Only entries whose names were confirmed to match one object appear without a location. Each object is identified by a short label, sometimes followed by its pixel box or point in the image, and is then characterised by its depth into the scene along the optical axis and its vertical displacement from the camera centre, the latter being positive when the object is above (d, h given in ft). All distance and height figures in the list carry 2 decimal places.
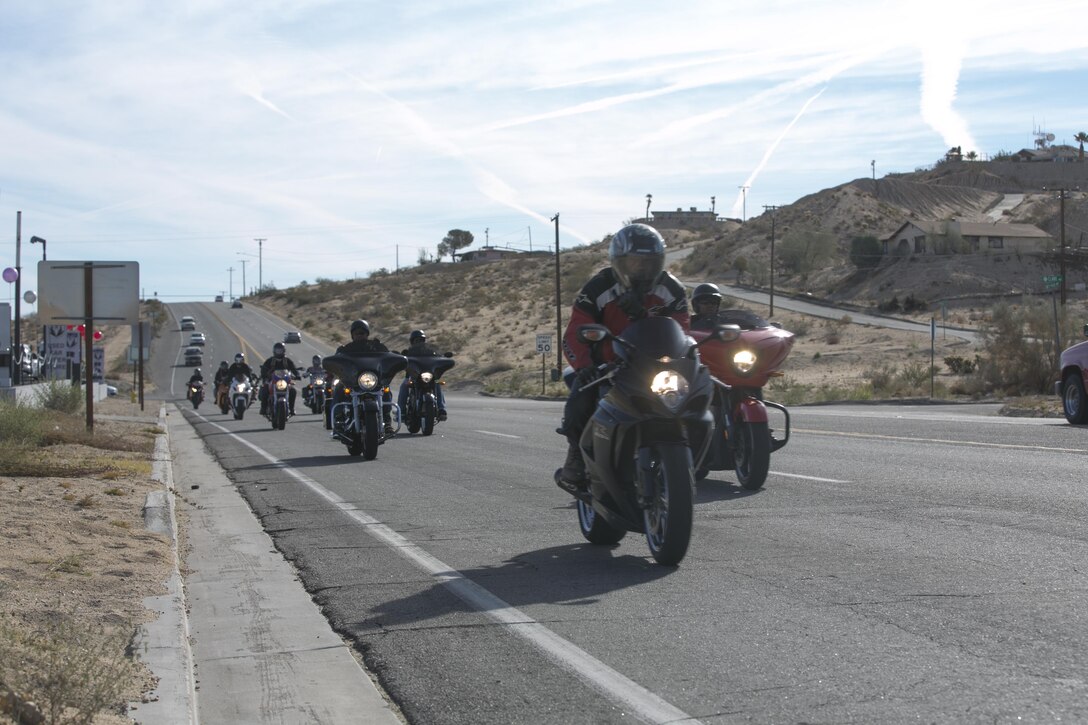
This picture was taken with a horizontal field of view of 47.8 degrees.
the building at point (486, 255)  595.02 +60.59
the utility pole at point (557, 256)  197.10 +19.91
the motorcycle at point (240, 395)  102.47 -1.57
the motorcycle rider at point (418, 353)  72.33 +1.38
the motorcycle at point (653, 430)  23.08 -1.03
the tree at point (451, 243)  652.48 +70.99
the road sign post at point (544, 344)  184.24 +4.91
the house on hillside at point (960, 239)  330.75 +37.97
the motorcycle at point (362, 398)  54.08 -0.97
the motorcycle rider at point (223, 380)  110.01 -0.32
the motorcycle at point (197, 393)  141.90 -1.94
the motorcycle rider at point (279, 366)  85.20 +0.73
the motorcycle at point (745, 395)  37.14 -0.57
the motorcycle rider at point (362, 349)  55.36 +1.26
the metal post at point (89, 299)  64.34 +4.07
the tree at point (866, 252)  342.23 +35.41
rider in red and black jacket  25.44 +1.58
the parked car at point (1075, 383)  63.05 -0.32
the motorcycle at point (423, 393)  71.10 -0.97
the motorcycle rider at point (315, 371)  101.28 +0.45
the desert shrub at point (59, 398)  92.43 -1.65
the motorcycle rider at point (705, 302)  37.78 +2.32
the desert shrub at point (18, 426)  54.80 -2.30
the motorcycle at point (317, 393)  102.17 -1.41
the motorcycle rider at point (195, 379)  145.11 -0.32
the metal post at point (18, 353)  143.54 +3.13
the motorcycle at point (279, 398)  82.53 -1.46
